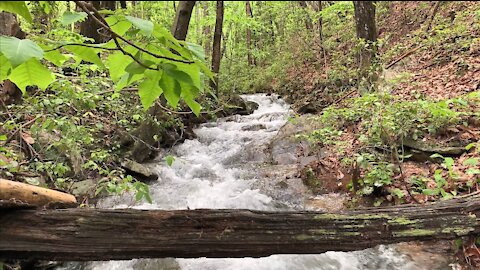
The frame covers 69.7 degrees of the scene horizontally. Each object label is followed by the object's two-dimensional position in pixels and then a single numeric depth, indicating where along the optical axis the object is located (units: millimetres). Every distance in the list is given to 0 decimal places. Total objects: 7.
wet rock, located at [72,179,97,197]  5177
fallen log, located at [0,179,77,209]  1671
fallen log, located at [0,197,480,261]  1689
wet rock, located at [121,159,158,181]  6750
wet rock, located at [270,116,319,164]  7887
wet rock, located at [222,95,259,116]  13430
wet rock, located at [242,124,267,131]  11055
